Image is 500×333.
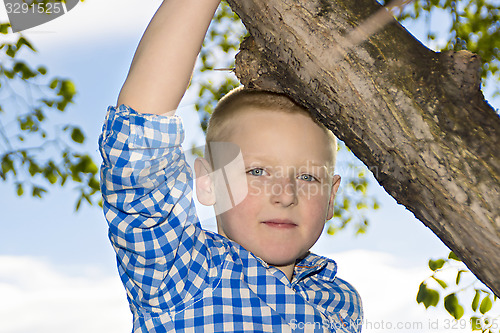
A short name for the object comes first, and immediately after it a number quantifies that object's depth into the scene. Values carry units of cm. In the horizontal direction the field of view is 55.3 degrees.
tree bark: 132
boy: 154
